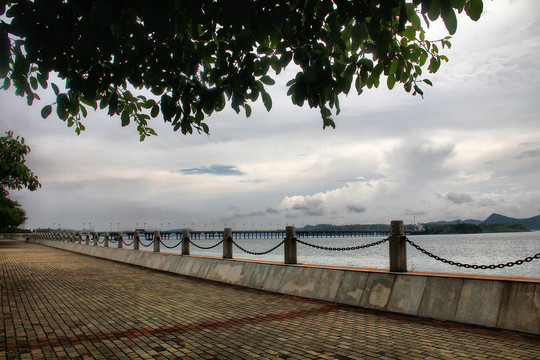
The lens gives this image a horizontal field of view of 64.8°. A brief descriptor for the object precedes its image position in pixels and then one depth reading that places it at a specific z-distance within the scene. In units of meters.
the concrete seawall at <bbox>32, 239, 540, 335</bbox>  6.76
